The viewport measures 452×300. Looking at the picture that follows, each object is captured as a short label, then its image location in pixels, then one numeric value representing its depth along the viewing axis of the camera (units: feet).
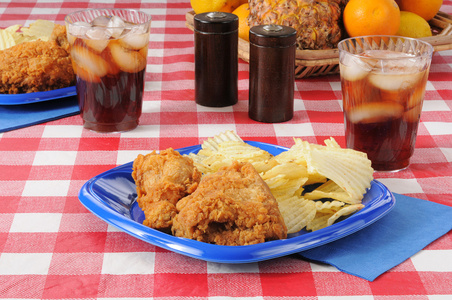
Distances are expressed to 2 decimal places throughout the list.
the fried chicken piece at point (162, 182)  3.55
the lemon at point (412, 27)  7.03
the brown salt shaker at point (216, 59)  5.97
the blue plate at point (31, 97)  5.86
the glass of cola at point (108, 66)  5.18
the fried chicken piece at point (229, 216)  3.34
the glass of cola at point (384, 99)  4.50
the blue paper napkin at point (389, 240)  3.47
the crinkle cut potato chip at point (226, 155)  4.10
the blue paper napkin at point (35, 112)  5.71
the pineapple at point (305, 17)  6.53
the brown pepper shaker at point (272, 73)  5.52
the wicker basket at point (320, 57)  6.51
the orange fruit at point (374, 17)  6.37
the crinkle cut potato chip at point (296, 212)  3.61
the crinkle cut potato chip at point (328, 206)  3.70
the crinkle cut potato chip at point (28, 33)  6.86
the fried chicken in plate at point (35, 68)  5.92
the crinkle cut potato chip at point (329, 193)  3.80
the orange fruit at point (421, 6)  7.37
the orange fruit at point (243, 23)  7.03
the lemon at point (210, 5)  7.32
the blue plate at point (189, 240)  3.27
